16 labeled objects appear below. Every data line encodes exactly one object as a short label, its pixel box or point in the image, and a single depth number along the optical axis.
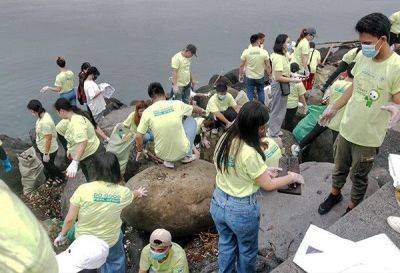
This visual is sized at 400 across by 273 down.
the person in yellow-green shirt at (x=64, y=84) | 10.48
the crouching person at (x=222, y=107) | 8.04
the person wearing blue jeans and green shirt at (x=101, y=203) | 4.71
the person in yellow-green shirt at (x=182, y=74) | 10.03
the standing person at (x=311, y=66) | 10.93
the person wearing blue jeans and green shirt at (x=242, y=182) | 3.74
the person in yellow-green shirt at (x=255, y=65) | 9.36
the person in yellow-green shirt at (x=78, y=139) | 7.01
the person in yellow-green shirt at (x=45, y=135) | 8.34
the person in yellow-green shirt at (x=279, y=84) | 7.91
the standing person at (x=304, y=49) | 10.48
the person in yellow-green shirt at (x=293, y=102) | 8.73
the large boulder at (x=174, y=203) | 6.33
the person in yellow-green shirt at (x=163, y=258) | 4.88
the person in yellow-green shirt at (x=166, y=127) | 6.27
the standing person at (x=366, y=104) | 3.90
